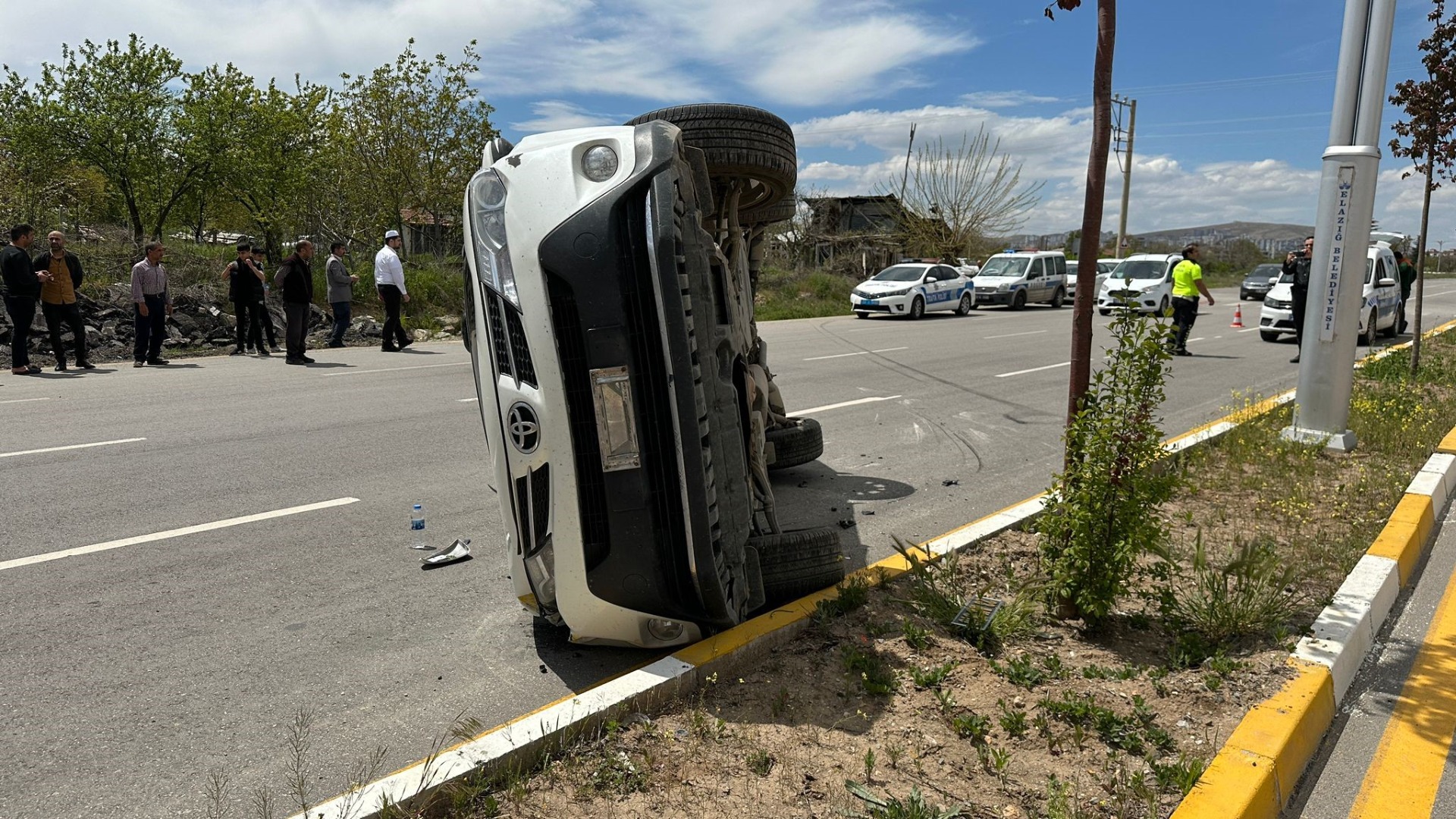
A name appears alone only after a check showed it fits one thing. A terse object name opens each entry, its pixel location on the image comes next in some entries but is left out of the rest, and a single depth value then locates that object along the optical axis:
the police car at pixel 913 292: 25.50
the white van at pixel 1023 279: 30.23
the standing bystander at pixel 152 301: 12.98
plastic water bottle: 5.02
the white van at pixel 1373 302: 17.42
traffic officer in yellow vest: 14.80
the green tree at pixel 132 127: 24.30
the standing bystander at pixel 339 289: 15.23
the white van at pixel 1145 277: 25.31
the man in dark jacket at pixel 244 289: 14.23
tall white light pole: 6.73
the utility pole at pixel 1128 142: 44.19
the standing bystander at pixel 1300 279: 13.51
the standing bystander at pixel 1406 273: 19.92
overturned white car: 3.07
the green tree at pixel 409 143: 27.38
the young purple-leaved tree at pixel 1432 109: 10.12
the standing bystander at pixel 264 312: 14.64
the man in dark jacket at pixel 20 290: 11.80
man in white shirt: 14.98
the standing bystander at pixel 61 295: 12.24
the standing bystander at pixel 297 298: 13.59
